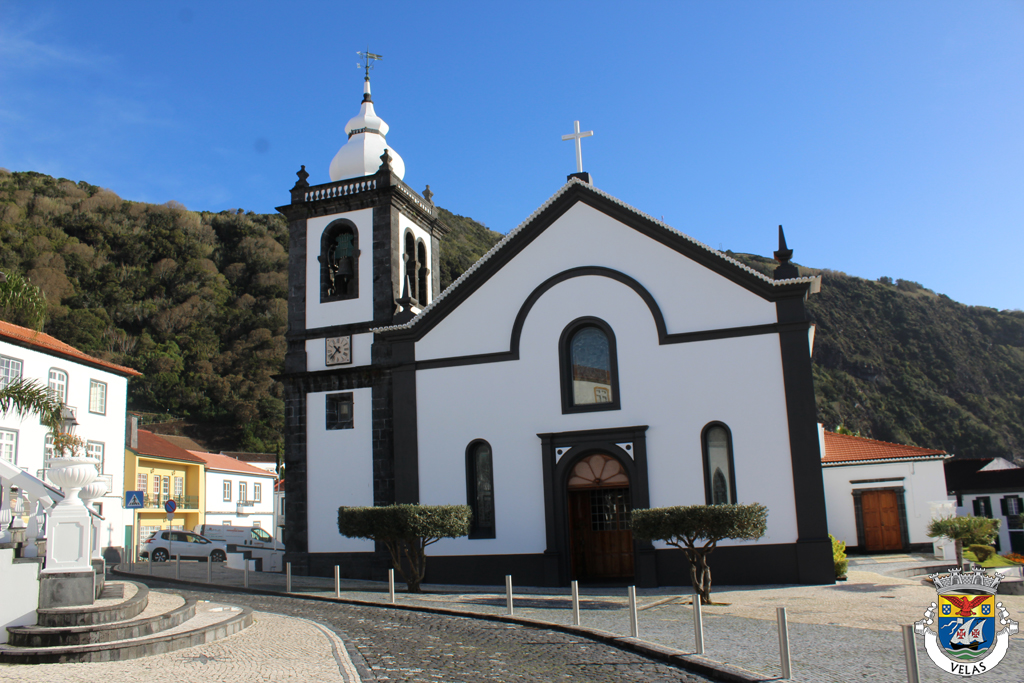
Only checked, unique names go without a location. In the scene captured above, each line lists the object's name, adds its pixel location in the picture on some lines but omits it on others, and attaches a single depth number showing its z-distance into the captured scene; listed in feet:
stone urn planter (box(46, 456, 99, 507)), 35.29
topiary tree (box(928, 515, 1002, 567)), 63.98
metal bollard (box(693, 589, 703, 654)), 30.58
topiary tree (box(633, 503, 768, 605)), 46.83
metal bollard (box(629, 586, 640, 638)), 35.35
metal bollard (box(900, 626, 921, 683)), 20.38
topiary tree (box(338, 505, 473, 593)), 57.57
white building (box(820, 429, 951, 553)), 91.35
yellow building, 139.44
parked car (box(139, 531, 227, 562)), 108.47
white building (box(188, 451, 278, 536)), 165.68
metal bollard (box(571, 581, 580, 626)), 39.32
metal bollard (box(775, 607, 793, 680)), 25.66
